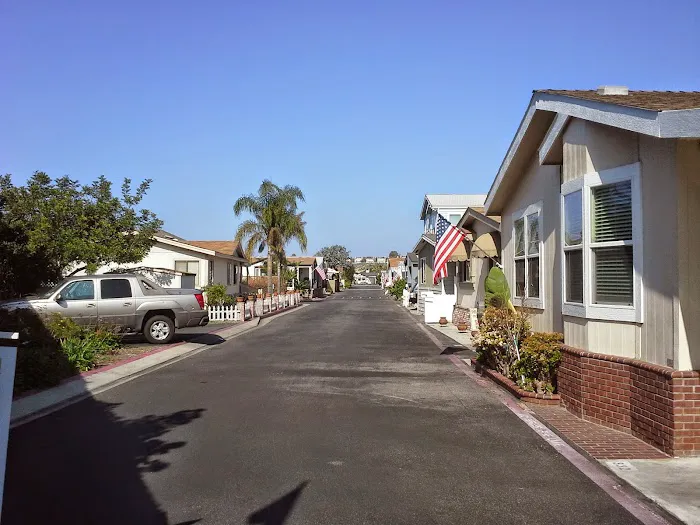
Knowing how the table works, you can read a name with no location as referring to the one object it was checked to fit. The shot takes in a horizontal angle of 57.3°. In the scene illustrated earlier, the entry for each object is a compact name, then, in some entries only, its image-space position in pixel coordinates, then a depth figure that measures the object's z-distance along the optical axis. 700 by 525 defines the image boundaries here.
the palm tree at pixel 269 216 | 43.56
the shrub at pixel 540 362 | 9.18
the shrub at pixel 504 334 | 10.35
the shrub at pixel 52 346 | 10.39
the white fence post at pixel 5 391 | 3.78
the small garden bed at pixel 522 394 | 8.86
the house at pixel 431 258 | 26.27
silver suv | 15.95
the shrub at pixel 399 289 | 53.79
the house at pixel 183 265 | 29.42
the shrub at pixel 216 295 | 28.73
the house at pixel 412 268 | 42.25
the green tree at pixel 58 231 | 17.92
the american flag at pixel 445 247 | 17.22
